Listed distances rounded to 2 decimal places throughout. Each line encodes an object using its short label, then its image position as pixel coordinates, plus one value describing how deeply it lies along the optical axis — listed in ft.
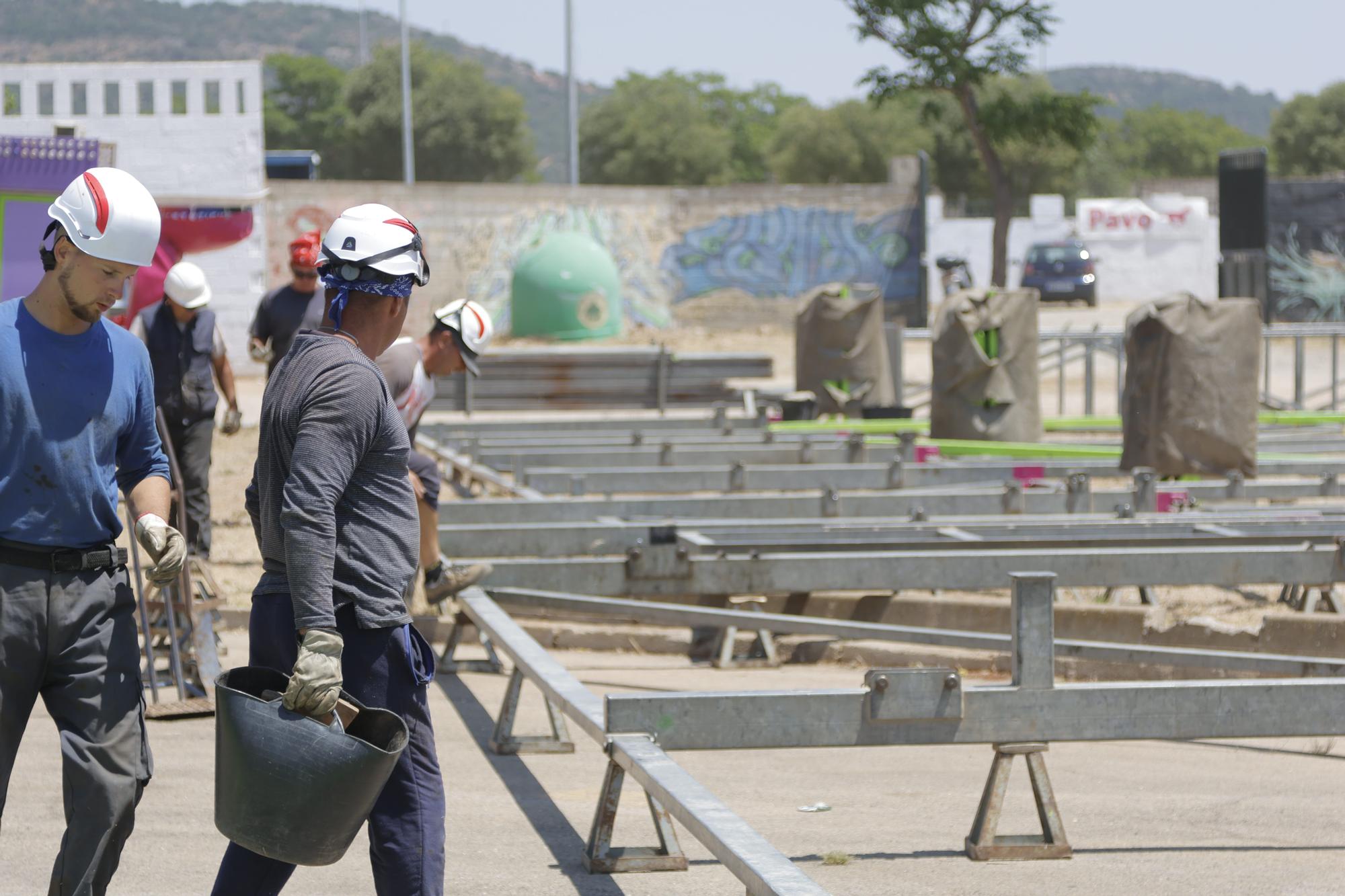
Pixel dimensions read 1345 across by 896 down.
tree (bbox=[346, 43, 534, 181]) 289.33
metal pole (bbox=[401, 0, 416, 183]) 192.44
